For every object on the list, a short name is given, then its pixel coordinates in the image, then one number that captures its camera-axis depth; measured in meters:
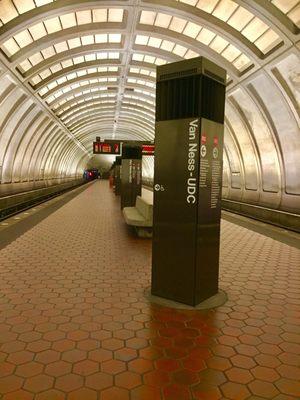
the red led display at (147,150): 20.00
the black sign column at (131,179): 13.95
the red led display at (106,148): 28.20
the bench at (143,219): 8.51
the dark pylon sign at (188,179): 4.39
